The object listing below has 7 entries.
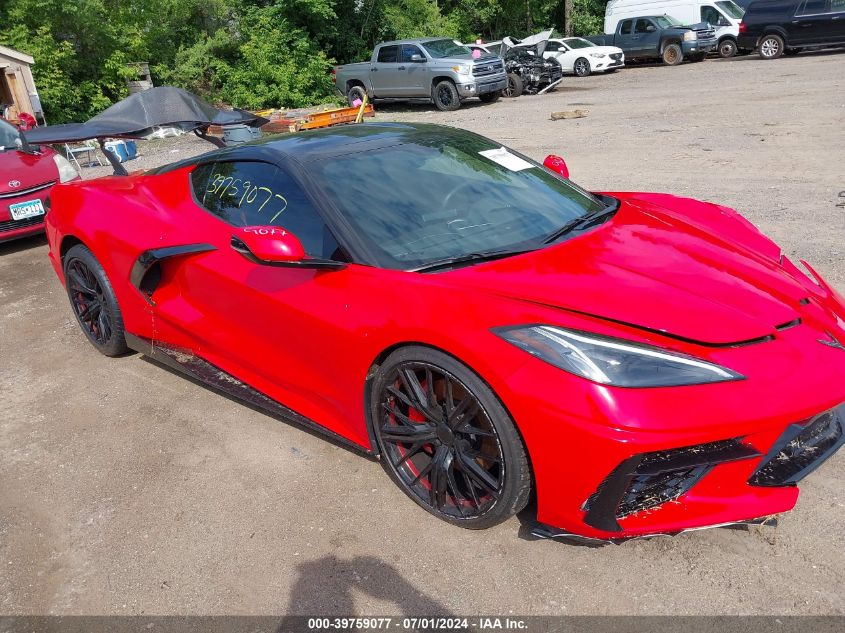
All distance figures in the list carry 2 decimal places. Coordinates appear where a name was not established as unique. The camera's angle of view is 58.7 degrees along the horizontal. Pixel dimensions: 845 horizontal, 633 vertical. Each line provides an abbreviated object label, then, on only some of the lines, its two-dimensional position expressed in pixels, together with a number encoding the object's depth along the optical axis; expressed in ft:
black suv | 70.13
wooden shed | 62.08
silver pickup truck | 60.34
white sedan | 81.66
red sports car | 7.83
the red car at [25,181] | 24.82
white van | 81.25
